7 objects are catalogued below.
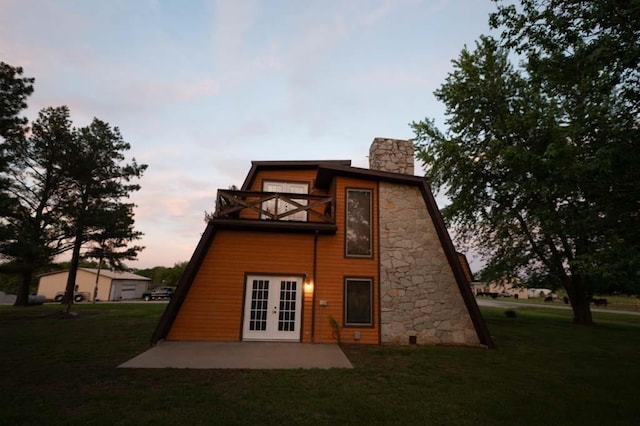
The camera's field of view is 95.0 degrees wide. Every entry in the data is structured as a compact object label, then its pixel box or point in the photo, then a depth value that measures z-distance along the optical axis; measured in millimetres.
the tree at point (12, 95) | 14602
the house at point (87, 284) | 34938
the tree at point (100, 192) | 19422
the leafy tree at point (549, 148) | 7129
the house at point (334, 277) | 9492
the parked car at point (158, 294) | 35812
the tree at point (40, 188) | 17625
